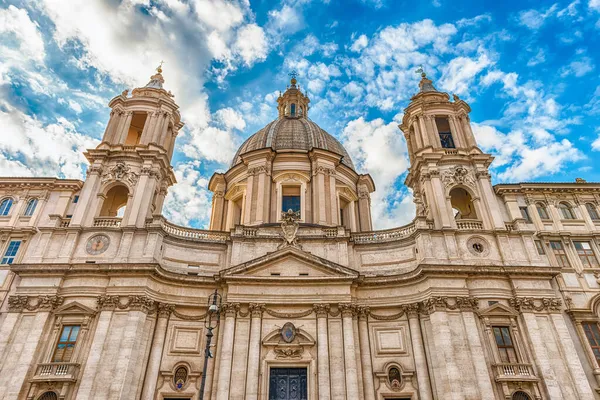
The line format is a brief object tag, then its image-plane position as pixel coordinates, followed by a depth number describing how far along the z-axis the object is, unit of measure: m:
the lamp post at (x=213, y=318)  23.84
